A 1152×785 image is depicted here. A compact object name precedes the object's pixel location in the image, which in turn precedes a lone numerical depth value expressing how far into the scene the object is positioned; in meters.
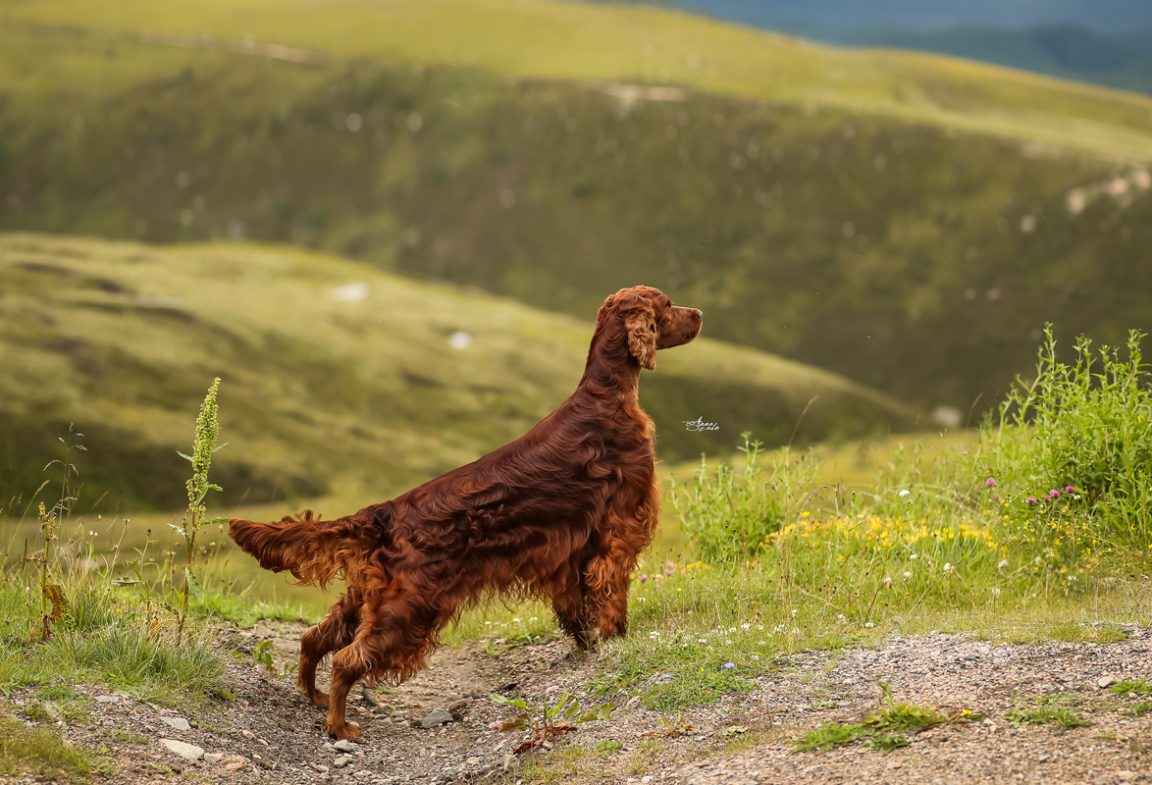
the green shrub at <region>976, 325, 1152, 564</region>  8.32
